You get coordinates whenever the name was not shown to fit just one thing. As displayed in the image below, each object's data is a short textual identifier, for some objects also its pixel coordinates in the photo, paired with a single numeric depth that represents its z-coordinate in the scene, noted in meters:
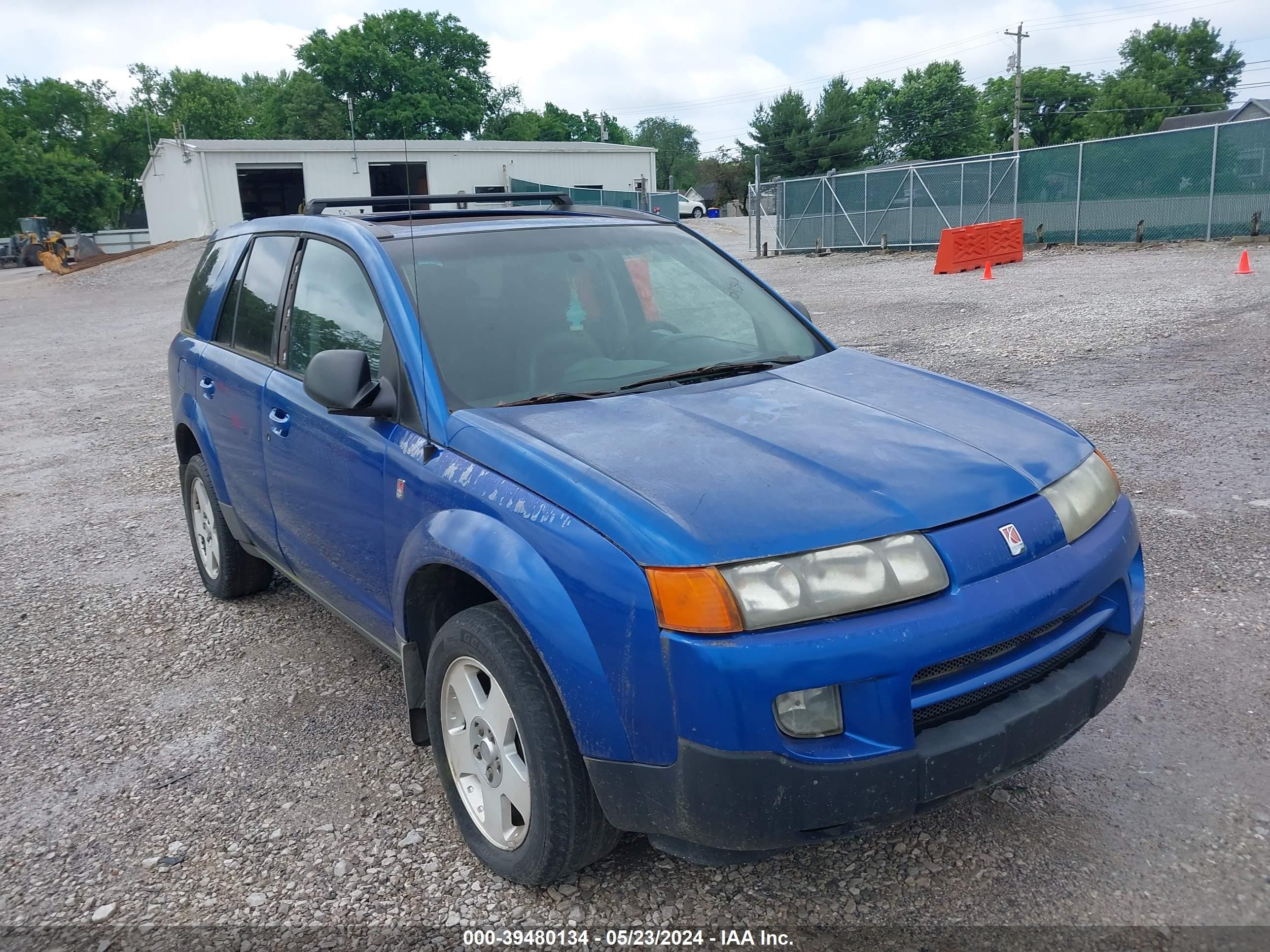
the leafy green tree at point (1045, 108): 81.94
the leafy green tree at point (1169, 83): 77.81
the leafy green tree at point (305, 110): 73.88
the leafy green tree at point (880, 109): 84.00
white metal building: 41.69
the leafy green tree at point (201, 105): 90.75
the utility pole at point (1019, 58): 70.50
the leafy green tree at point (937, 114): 83.81
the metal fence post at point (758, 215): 27.60
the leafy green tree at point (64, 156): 70.31
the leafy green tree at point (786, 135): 66.00
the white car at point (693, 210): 61.34
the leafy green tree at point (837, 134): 66.56
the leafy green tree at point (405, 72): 74.56
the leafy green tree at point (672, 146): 131.38
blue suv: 2.13
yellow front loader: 52.44
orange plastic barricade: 20.09
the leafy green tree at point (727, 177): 85.88
